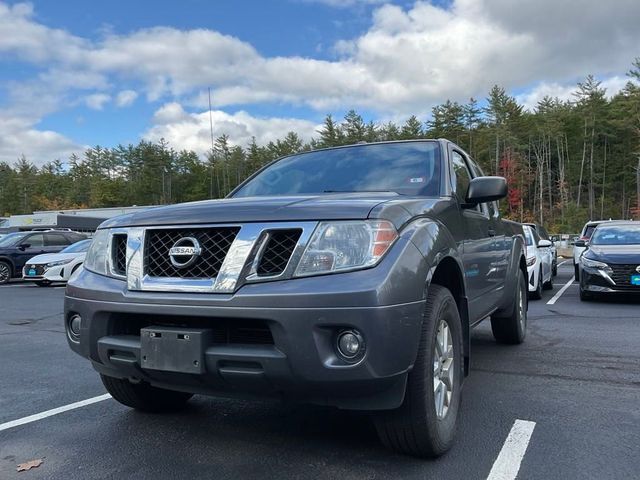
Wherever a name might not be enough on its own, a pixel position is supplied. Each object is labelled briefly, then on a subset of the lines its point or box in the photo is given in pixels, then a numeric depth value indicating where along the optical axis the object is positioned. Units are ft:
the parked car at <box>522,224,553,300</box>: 33.50
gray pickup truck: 7.77
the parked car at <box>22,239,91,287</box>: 49.70
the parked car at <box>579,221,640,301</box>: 30.01
